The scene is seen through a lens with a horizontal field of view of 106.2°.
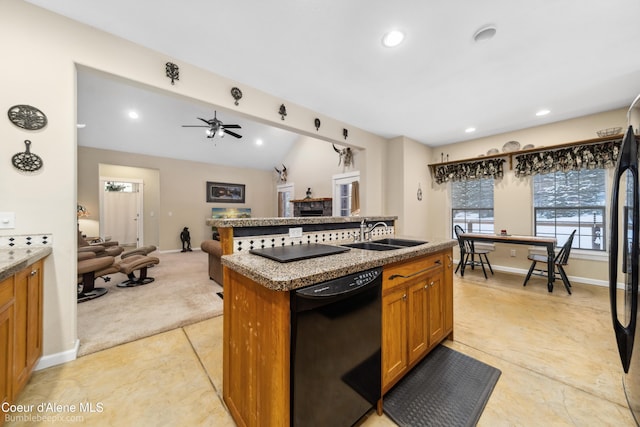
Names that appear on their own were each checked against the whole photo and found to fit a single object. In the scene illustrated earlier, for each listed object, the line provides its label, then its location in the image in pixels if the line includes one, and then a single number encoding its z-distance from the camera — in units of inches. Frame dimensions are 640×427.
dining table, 141.2
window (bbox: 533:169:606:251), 152.3
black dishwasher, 41.1
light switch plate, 68.2
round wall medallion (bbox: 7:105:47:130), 69.3
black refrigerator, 50.9
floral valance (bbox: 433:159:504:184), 184.2
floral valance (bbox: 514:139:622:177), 143.6
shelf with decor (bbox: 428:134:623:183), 144.7
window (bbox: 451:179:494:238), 194.2
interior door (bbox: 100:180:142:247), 267.1
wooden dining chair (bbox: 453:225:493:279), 173.0
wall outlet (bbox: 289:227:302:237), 72.7
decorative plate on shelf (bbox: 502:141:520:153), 176.7
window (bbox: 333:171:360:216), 228.8
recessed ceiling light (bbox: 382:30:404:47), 84.9
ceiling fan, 182.0
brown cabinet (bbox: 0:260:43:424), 50.1
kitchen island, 40.4
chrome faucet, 91.0
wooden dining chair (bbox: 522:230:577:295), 138.0
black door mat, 56.9
